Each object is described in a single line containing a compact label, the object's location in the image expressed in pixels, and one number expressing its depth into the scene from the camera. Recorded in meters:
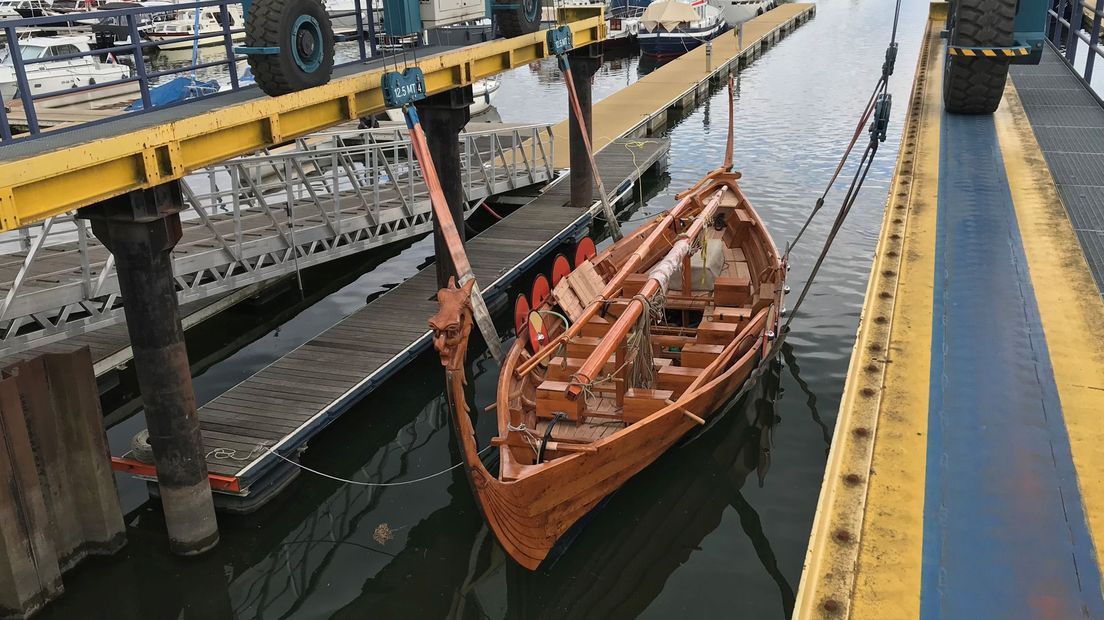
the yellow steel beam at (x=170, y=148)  7.85
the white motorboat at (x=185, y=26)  60.06
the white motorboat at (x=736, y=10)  70.25
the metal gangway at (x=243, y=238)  12.09
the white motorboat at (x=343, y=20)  59.59
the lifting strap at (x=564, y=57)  18.09
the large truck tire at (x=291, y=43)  10.58
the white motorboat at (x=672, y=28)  55.25
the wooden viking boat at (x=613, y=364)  9.29
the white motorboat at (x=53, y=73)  34.56
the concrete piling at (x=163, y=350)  9.23
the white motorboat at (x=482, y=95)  34.75
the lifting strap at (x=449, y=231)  11.23
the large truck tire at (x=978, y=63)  13.36
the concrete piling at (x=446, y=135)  15.10
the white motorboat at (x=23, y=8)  52.88
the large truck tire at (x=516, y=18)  17.62
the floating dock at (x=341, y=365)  11.29
